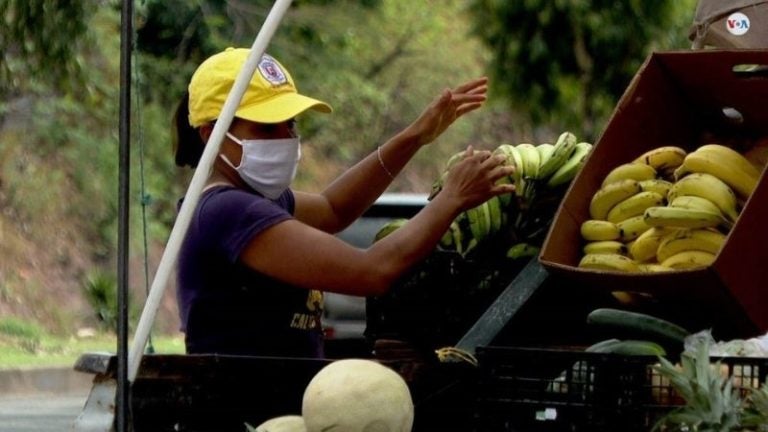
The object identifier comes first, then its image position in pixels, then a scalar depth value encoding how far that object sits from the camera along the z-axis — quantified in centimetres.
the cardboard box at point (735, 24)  445
